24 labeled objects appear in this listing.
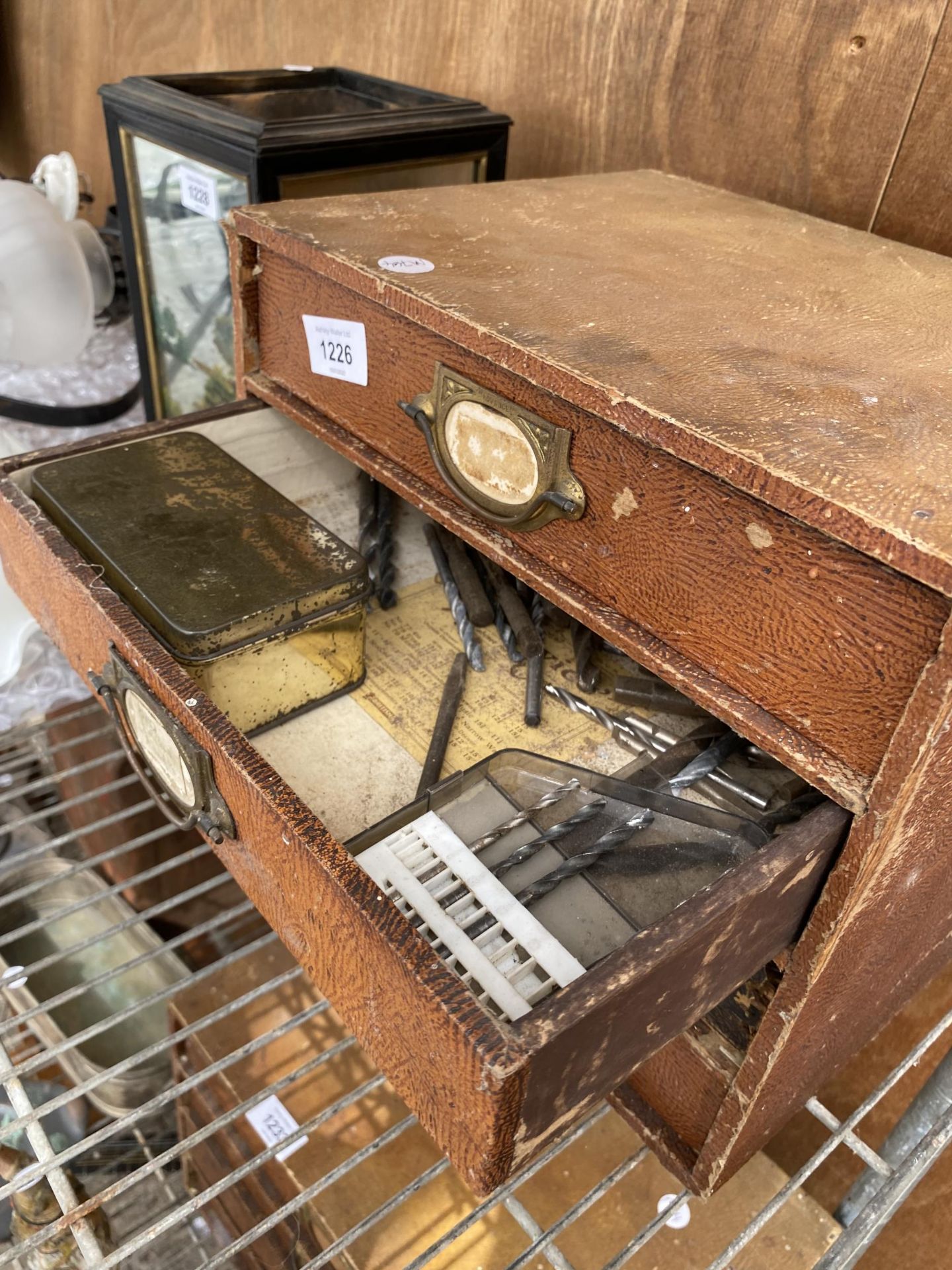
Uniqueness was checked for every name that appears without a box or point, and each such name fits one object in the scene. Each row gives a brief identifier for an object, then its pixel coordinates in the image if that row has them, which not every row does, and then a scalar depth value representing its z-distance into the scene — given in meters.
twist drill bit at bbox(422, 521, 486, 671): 0.73
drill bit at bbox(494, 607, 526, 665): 0.74
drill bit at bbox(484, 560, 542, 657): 0.73
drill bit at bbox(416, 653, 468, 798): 0.63
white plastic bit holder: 0.47
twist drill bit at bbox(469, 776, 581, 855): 0.55
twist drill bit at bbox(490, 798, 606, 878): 0.54
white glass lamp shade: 1.27
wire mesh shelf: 0.62
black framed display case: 0.85
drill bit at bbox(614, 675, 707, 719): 0.67
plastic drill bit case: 0.49
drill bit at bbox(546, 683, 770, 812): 0.65
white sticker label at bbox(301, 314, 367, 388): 0.64
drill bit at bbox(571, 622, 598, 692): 0.71
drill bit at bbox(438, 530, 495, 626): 0.77
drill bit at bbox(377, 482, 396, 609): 0.81
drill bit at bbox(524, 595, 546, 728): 0.68
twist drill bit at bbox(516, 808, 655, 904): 0.52
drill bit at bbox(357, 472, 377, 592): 0.83
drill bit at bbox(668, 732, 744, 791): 0.58
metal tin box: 0.62
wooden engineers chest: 0.39
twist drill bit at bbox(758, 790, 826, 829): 0.54
